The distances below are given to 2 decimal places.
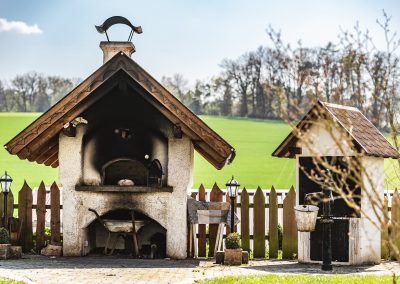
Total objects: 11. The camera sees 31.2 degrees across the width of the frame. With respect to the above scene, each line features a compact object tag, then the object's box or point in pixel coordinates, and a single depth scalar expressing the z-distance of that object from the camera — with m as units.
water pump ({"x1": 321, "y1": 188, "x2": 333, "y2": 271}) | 13.57
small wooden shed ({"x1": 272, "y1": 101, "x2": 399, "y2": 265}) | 14.39
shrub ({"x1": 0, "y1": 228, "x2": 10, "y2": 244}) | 14.77
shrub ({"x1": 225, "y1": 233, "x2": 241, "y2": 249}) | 14.45
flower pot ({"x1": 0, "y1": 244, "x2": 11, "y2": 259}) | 14.75
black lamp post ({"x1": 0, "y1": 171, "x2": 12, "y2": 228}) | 15.99
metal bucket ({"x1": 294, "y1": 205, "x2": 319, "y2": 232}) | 13.74
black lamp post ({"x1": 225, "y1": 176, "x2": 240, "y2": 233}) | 14.96
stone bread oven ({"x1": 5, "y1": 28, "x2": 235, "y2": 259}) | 14.87
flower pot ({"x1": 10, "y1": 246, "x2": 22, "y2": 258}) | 14.95
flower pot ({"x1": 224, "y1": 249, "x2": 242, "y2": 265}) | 14.41
